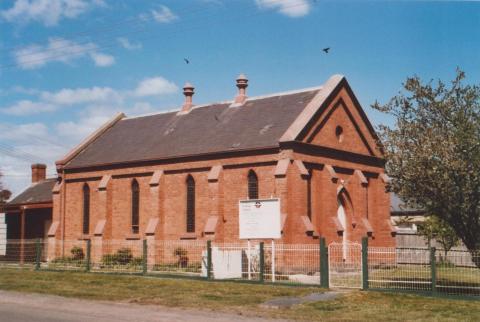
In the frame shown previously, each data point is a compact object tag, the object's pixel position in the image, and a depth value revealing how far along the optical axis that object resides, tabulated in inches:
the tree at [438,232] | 1402.6
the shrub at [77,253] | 1395.2
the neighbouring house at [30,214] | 1531.7
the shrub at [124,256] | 1267.2
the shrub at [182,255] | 1168.1
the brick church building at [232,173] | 1175.0
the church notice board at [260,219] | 924.6
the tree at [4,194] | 2703.0
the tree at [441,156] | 725.3
